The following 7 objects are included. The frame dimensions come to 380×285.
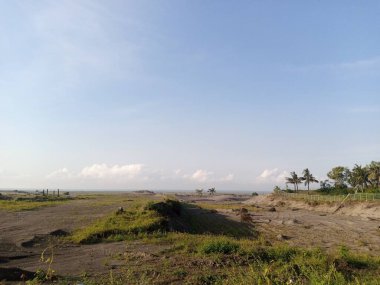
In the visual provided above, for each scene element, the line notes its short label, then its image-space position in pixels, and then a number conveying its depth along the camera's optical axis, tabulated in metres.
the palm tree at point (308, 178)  127.00
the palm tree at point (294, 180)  130.45
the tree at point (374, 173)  100.07
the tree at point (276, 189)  111.93
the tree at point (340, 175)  120.12
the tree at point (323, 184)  127.19
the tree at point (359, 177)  104.88
